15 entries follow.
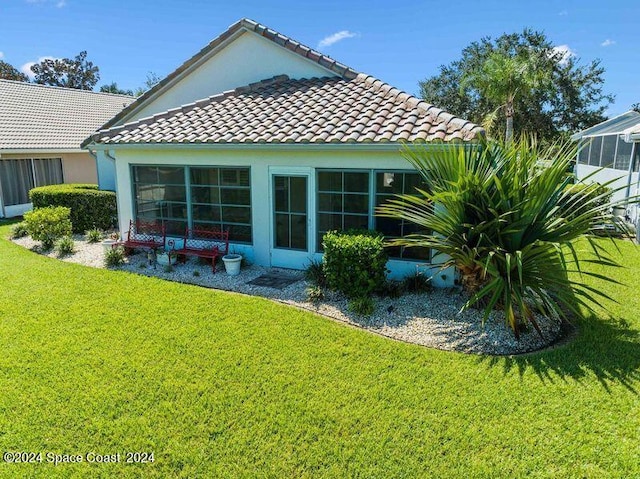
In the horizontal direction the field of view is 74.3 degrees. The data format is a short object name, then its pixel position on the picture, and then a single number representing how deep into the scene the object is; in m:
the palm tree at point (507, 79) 29.30
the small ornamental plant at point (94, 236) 13.88
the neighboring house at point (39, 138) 19.03
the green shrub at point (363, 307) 7.80
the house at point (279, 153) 9.29
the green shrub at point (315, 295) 8.48
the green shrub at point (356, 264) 8.33
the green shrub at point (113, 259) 11.12
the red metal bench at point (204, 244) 10.77
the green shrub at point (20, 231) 14.72
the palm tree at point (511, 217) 6.49
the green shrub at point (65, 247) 12.34
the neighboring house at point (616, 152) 15.31
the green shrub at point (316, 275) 9.23
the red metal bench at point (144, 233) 11.84
